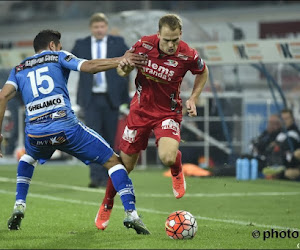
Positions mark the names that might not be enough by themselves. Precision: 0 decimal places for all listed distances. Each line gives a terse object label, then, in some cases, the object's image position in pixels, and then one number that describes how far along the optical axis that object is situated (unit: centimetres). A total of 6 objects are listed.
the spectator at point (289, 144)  2908
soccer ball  1462
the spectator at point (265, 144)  3066
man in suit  2558
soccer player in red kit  1614
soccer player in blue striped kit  1568
